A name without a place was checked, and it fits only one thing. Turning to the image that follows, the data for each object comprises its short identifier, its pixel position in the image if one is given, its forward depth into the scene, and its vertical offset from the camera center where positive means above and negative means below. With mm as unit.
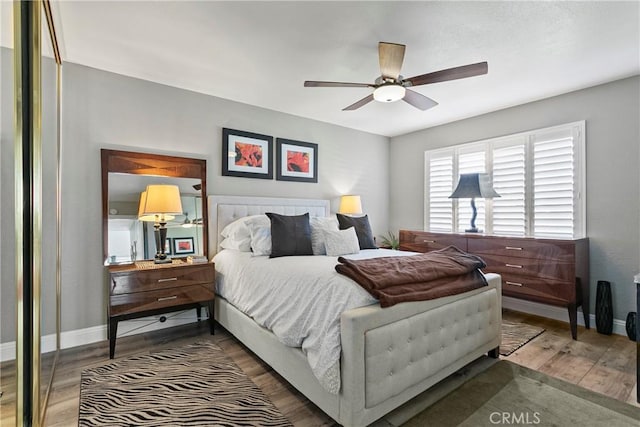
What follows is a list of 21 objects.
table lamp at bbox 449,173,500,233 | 3814 +293
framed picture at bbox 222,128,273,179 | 3683 +708
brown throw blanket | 1829 -415
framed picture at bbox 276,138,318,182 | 4133 +702
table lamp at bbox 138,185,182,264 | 2922 +37
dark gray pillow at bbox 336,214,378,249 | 3588 -186
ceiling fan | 2140 +994
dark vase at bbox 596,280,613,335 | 3062 -966
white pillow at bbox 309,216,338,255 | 3125 -220
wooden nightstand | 2586 -688
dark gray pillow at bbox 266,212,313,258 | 2910 -230
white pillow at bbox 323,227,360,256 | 3064 -304
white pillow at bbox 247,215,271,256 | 2996 -230
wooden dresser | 2993 -573
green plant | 4957 -479
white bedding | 1713 -598
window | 3426 +358
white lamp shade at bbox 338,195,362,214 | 4520 +98
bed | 1619 -871
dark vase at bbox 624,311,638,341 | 2896 -1063
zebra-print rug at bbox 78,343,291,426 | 1841 -1213
